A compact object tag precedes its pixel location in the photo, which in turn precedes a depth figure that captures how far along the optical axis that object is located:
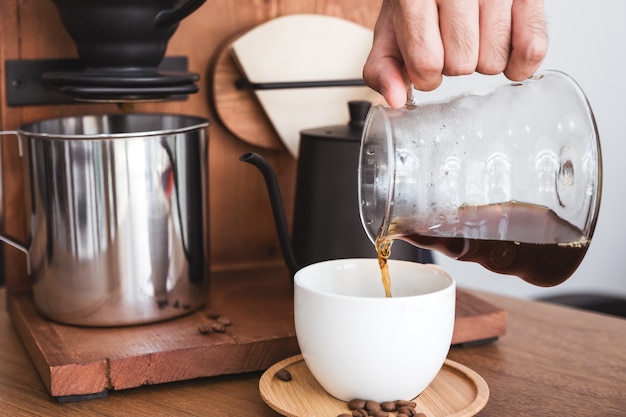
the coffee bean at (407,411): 0.80
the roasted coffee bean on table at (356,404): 0.81
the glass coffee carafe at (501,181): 0.79
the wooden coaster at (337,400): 0.81
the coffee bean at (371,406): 0.80
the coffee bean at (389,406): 0.81
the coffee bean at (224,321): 1.01
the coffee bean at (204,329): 0.98
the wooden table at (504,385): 0.86
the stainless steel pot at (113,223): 0.98
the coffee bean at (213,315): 1.05
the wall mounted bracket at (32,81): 1.14
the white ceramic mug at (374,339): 0.78
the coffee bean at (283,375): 0.88
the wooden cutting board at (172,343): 0.89
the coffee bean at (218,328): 0.99
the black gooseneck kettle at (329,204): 1.06
